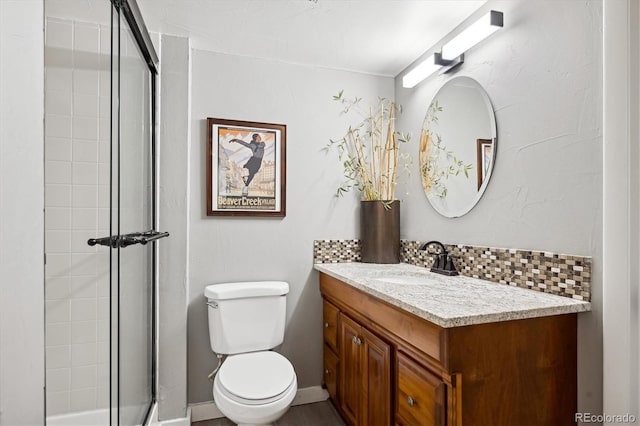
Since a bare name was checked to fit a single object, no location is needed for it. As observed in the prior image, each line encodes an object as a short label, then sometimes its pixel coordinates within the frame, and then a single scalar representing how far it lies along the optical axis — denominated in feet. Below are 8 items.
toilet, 5.60
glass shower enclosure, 2.91
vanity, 3.67
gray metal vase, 7.67
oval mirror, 5.74
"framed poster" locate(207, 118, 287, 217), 7.32
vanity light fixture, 5.28
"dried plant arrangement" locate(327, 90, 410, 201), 8.00
